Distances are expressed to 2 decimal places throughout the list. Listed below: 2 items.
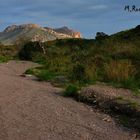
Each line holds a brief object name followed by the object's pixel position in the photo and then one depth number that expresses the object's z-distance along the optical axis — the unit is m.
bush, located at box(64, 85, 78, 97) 7.44
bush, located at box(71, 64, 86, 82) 9.30
